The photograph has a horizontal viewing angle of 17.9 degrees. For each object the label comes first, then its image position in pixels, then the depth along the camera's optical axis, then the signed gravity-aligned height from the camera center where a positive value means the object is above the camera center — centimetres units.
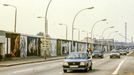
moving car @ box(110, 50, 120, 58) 7048 -122
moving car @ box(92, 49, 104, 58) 6988 -117
